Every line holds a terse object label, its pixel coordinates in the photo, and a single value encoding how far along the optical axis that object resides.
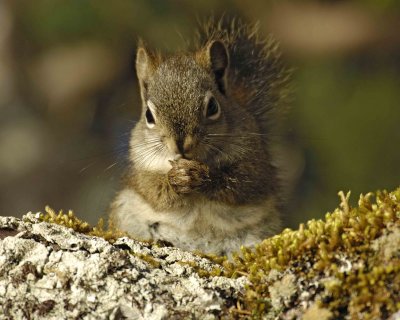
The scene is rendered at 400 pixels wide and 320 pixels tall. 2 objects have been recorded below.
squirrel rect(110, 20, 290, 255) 2.22
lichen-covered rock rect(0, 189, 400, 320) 2.11
